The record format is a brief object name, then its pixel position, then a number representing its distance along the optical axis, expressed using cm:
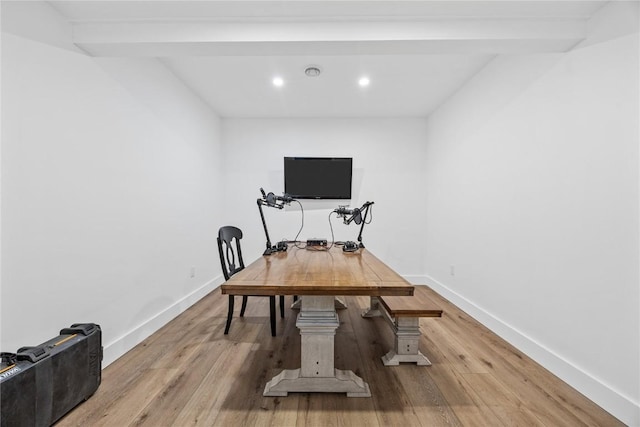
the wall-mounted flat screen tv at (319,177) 375
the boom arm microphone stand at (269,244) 214
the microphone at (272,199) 214
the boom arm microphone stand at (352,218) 226
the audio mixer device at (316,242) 247
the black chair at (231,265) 221
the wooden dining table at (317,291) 116
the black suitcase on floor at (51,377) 109
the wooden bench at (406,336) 183
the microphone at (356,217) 227
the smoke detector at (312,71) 248
